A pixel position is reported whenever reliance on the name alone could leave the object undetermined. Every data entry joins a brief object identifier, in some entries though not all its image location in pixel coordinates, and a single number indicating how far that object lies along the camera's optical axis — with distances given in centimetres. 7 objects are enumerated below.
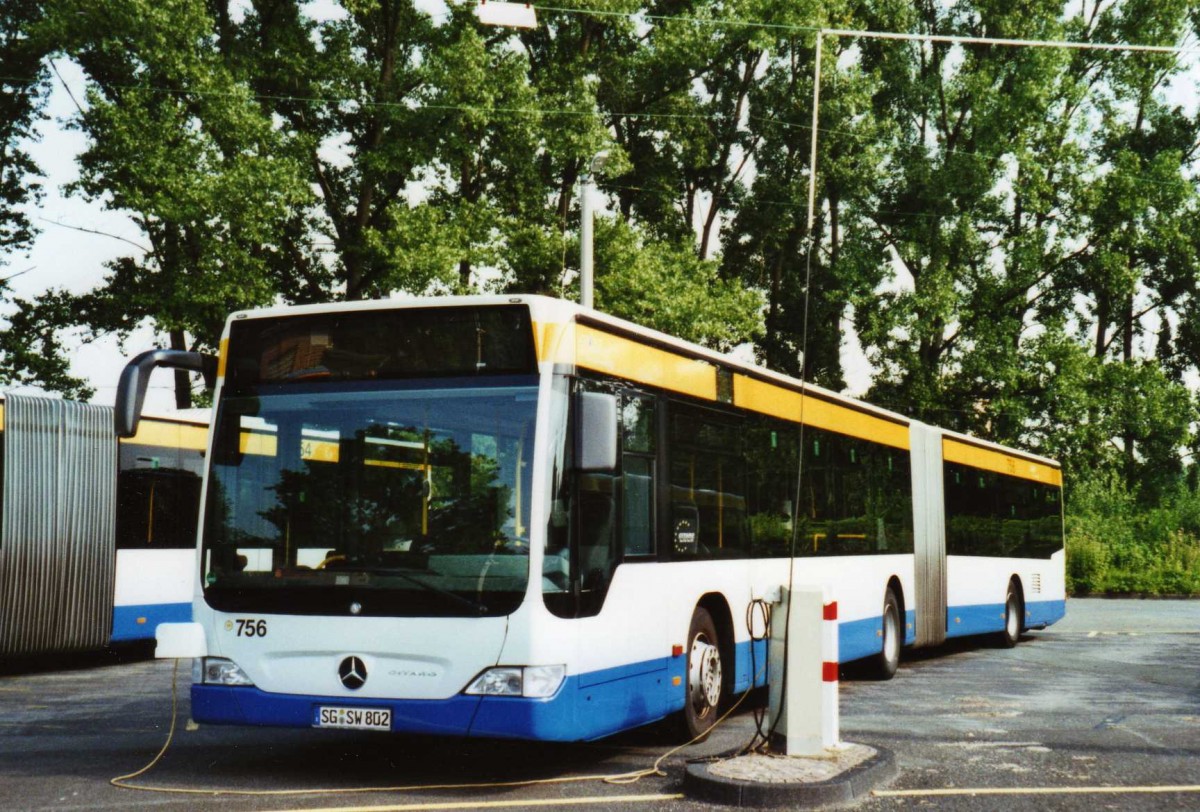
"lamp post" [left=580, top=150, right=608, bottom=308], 1939
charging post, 841
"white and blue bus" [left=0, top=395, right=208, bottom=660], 1522
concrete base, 739
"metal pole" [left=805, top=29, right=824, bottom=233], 710
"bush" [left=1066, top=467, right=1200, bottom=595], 3619
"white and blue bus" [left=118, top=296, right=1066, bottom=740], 784
